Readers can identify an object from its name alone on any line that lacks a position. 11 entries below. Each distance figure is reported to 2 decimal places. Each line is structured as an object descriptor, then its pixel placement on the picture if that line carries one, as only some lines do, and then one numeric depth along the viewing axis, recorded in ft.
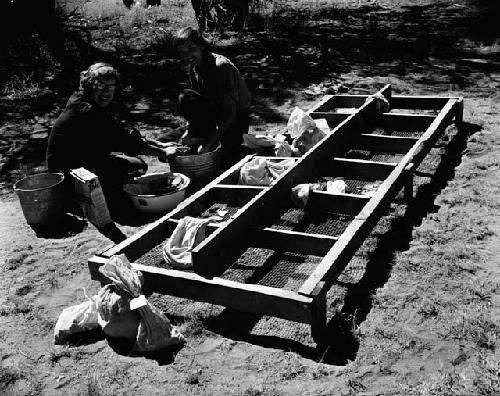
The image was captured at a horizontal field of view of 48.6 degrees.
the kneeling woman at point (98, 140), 15.10
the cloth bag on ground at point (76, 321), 10.84
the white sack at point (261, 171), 15.78
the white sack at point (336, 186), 15.06
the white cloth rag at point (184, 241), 12.20
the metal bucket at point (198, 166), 16.94
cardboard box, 14.66
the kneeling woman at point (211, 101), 17.34
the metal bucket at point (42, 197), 15.23
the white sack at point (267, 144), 17.54
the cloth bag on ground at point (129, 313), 10.27
